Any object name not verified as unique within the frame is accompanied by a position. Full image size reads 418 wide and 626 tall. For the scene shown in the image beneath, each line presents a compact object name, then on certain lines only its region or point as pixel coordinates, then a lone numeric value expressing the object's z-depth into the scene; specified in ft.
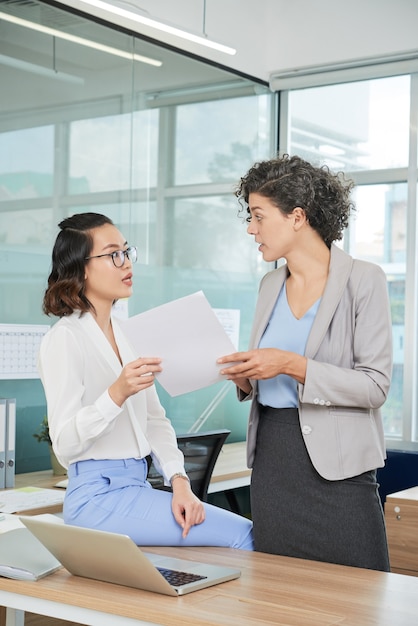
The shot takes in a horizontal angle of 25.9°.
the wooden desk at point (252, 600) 5.24
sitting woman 7.33
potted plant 13.53
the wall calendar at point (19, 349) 13.46
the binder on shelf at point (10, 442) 12.46
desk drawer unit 12.42
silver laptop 5.55
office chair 12.52
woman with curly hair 7.37
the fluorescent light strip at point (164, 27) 12.86
